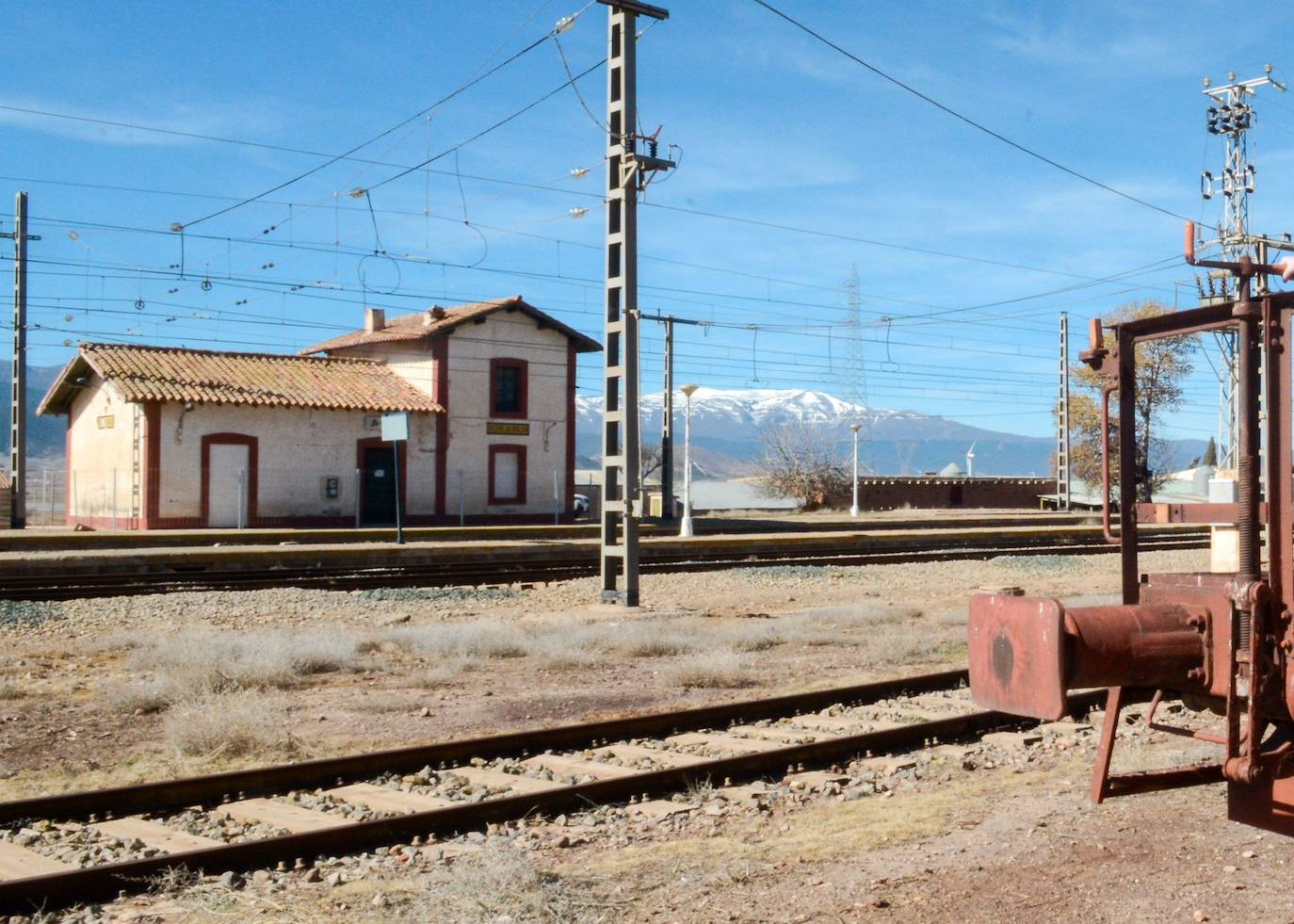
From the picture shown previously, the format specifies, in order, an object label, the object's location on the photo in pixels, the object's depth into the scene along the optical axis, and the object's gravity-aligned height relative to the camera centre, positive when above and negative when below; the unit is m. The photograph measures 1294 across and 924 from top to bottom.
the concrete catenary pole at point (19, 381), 31.38 +2.84
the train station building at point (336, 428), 34.75 +1.97
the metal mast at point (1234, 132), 43.88 +12.90
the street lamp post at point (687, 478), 33.44 +0.37
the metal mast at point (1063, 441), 46.56 +2.05
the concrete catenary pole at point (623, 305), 16.94 +2.58
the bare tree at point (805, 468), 60.88 +1.20
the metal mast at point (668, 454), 42.91 +1.33
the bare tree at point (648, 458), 73.69 +2.14
